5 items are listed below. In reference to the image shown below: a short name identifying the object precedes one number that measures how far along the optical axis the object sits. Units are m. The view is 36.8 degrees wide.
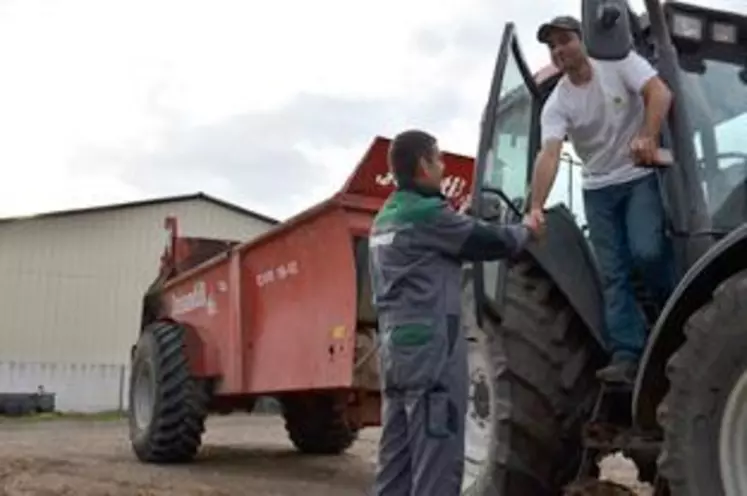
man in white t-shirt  4.25
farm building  28.14
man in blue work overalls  3.95
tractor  3.57
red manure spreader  8.22
